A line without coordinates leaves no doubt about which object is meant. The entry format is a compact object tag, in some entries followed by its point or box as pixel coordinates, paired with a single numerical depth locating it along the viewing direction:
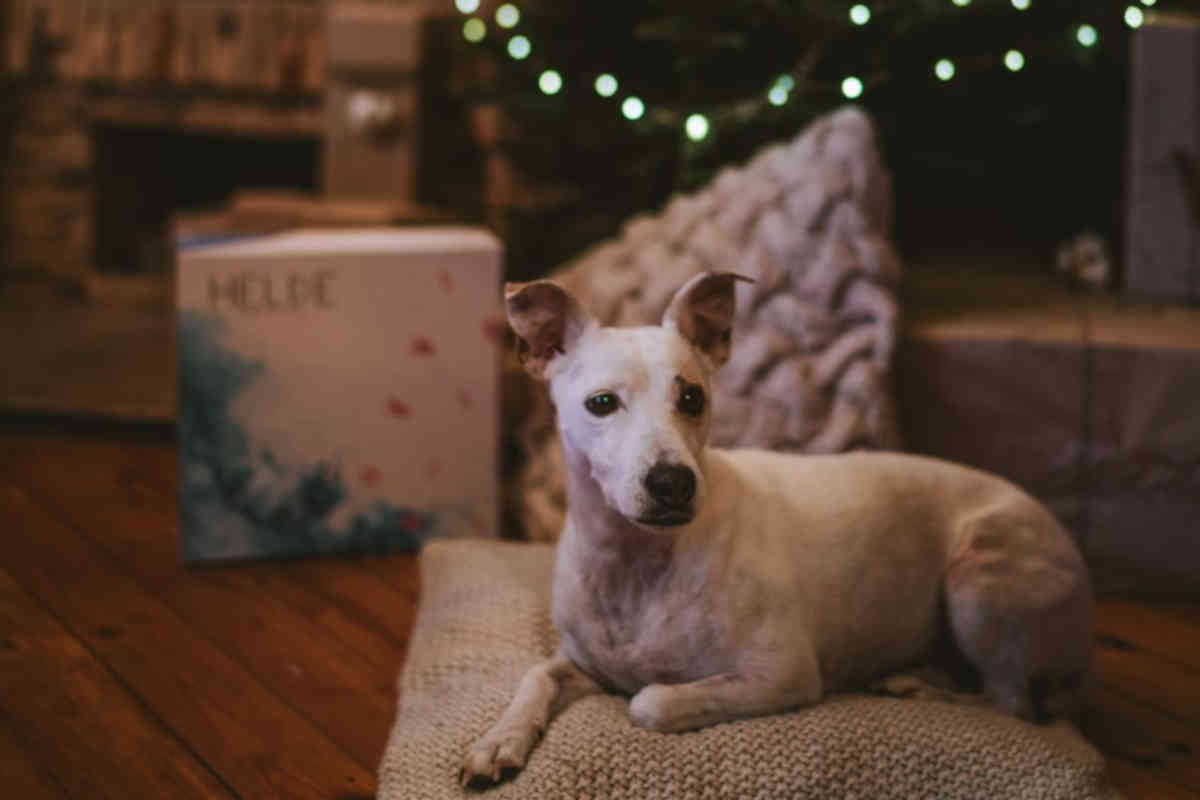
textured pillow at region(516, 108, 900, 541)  2.47
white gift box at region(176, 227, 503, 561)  2.51
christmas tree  2.78
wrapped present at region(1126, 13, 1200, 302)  2.86
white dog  1.62
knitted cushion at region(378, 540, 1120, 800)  1.60
